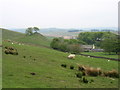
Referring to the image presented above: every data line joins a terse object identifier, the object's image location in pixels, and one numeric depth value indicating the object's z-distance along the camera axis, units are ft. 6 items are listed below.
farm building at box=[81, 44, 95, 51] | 462.52
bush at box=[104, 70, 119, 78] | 88.70
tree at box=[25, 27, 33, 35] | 470.80
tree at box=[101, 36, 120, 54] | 331.77
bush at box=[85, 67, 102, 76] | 85.97
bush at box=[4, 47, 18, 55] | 112.64
